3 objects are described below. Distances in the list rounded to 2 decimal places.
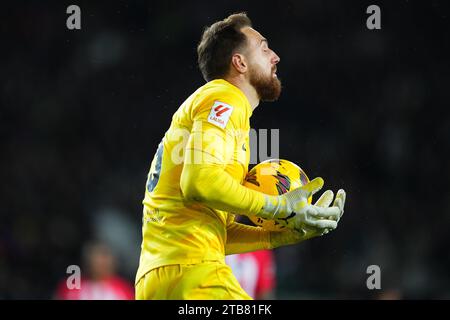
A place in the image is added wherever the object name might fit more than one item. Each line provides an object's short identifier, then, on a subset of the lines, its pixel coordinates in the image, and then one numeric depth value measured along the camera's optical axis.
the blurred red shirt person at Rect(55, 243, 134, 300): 14.36
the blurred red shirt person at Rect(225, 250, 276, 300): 13.49
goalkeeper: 7.07
